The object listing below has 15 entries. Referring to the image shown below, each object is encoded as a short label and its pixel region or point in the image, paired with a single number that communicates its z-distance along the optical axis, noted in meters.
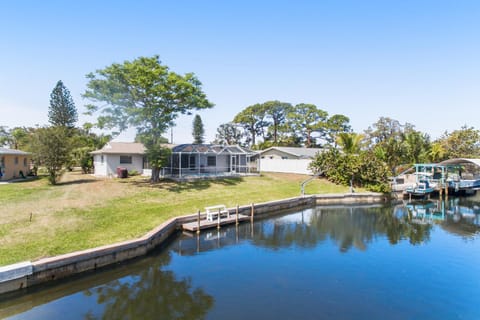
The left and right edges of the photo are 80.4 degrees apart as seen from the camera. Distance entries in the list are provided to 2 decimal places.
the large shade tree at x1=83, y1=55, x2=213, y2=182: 20.80
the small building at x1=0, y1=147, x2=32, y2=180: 23.23
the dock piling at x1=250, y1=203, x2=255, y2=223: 16.75
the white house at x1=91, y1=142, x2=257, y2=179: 25.95
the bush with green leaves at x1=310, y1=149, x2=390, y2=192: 26.22
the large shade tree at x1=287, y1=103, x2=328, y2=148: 56.53
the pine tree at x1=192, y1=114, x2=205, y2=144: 70.12
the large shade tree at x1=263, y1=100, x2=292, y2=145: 58.14
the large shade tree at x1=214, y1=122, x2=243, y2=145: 65.19
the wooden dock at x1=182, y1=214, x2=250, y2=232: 14.01
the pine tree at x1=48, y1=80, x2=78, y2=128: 45.84
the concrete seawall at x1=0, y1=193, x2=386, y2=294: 7.70
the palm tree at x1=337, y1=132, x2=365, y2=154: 29.97
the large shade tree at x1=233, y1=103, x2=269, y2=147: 59.08
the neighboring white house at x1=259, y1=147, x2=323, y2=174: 33.51
